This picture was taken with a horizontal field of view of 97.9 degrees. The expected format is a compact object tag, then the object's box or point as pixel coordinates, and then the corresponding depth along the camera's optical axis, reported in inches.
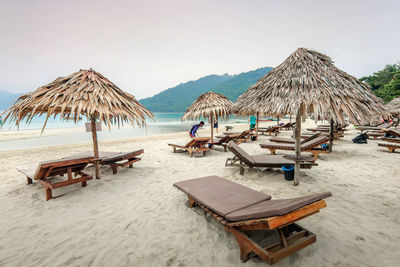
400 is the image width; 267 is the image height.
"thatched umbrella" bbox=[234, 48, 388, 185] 127.6
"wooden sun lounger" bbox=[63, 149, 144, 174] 197.6
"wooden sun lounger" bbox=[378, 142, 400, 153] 256.3
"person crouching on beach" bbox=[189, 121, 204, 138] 355.6
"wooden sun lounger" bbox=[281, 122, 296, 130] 655.1
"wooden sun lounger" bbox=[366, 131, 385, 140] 373.4
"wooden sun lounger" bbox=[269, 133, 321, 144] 277.7
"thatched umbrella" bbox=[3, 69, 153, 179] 151.6
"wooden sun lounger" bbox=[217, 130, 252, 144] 370.6
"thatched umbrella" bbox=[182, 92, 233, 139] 305.0
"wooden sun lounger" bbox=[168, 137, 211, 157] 282.0
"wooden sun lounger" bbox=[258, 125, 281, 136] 517.0
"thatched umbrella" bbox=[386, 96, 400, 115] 470.3
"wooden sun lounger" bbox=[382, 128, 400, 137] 298.1
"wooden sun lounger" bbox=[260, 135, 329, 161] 218.2
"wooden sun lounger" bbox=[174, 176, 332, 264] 63.6
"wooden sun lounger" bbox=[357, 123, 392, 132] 441.1
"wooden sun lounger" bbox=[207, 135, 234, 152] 305.7
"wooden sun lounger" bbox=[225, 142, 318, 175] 175.0
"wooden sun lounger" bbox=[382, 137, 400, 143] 268.7
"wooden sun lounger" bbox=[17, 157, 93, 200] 137.3
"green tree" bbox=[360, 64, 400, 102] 800.3
